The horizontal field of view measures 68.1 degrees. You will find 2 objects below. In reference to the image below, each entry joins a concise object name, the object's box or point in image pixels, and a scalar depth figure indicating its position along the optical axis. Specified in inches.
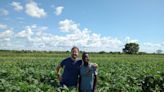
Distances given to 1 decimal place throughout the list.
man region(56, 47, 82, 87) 119.2
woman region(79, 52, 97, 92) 113.3
